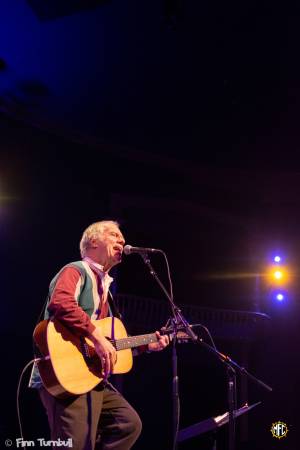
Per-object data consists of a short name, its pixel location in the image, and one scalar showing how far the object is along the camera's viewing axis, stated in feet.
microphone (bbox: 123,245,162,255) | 11.04
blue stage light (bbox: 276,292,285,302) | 22.40
